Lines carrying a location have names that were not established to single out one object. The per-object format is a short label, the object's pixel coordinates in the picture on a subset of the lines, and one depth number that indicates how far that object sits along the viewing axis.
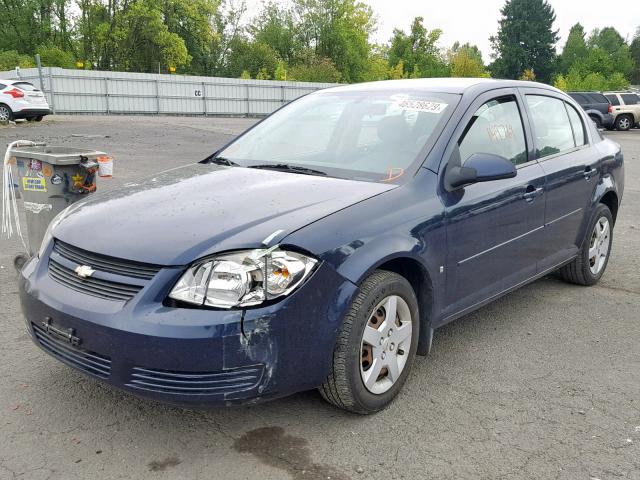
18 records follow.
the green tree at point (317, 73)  56.94
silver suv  29.45
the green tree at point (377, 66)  72.38
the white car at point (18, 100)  21.12
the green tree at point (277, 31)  70.25
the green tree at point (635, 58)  100.66
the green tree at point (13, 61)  39.00
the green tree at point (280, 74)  52.11
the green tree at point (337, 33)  68.88
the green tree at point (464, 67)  72.12
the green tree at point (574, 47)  95.76
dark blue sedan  2.67
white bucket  4.81
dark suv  28.77
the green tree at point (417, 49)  78.25
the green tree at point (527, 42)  81.75
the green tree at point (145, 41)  49.53
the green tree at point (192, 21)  54.12
